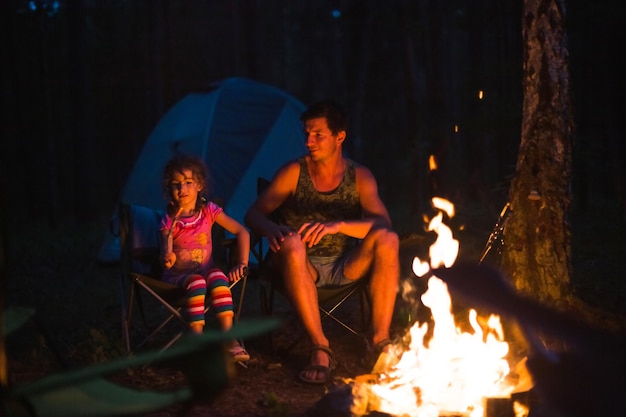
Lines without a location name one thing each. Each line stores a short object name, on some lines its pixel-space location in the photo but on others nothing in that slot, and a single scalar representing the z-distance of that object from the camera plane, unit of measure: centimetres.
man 353
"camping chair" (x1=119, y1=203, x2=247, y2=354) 354
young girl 371
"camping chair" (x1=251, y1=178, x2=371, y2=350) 367
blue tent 720
